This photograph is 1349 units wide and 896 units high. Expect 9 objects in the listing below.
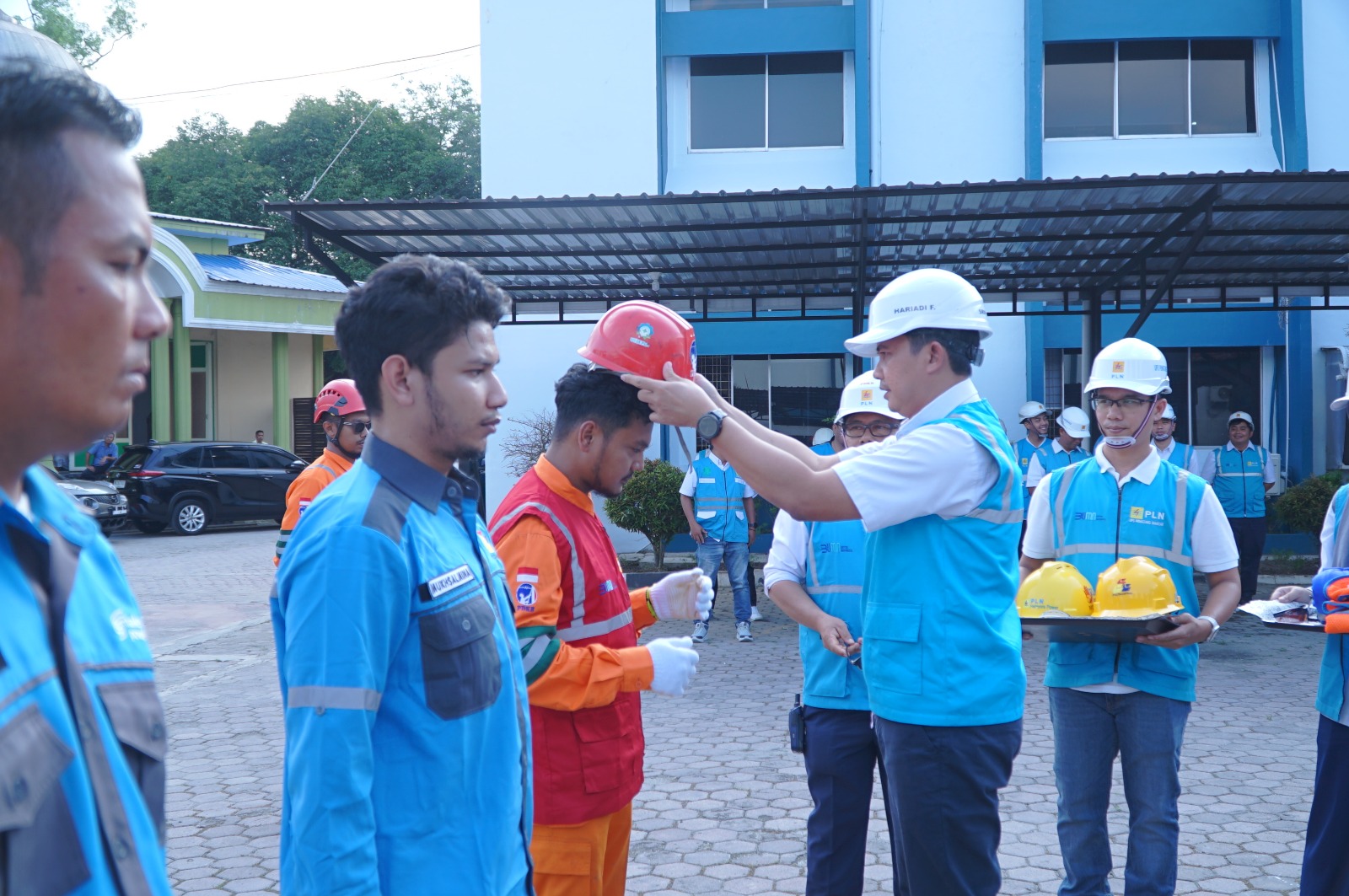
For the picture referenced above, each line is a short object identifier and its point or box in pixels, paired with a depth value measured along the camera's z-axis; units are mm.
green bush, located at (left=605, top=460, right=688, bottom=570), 14219
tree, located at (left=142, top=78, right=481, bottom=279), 37656
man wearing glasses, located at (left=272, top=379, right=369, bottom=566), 6363
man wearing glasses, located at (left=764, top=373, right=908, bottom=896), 3922
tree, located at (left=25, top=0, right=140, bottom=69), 25578
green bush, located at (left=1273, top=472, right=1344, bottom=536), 13617
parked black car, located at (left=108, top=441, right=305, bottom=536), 21016
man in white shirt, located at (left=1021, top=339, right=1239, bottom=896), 3789
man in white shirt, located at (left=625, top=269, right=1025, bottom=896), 2887
